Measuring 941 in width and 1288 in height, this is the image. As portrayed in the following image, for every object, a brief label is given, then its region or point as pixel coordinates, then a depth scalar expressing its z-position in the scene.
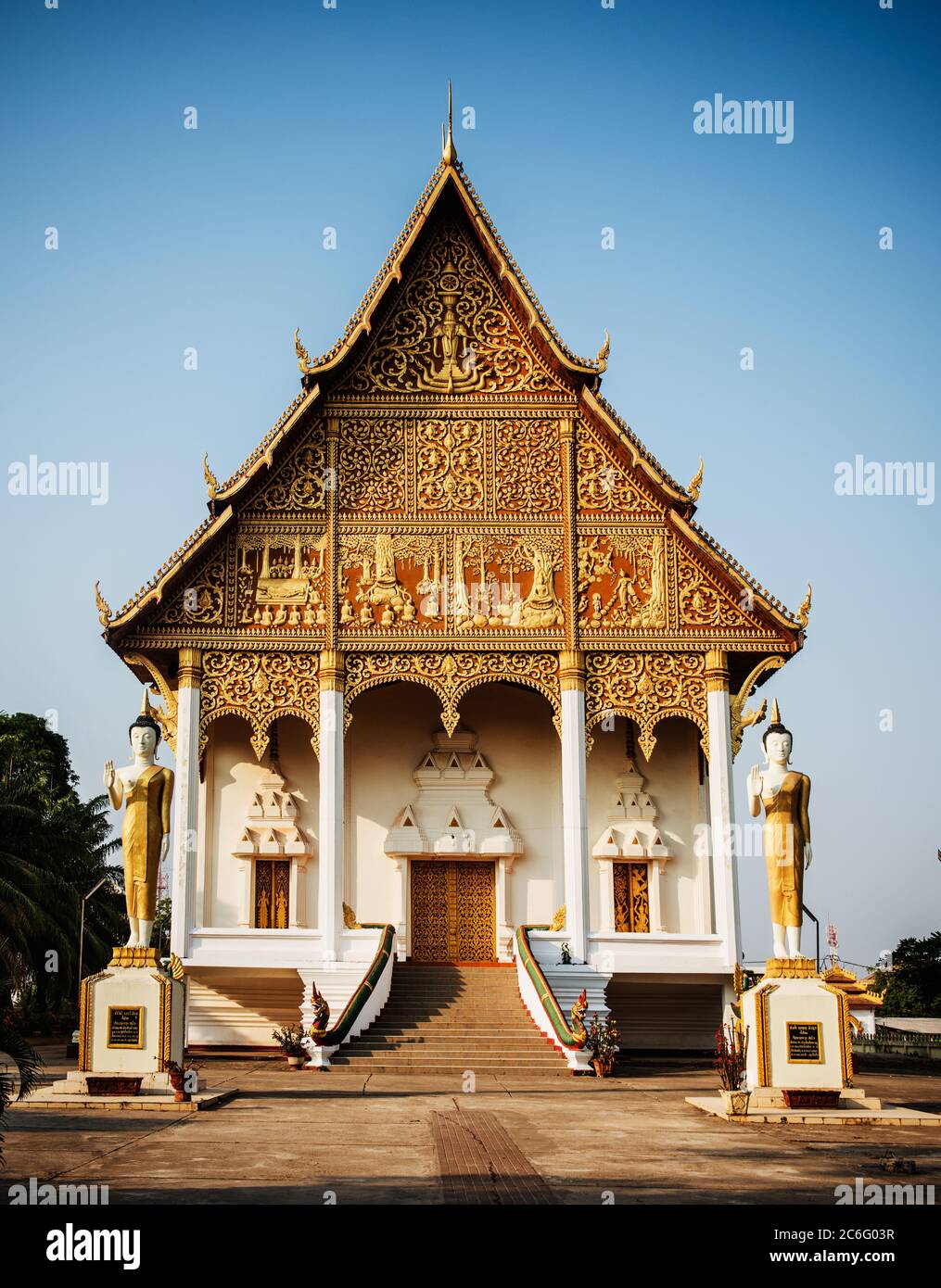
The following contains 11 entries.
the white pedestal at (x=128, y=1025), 14.34
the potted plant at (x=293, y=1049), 19.47
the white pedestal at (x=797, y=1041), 13.63
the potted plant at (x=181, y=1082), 13.49
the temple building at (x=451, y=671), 22.44
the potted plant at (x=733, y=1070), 12.86
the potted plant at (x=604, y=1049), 18.92
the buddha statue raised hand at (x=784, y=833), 14.50
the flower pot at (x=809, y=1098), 13.29
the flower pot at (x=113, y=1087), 13.82
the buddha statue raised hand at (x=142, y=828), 15.18
